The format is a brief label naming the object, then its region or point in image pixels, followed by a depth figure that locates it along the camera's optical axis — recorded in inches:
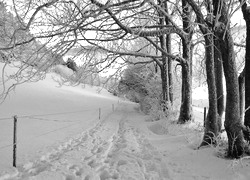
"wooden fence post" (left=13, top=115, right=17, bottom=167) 205.3
